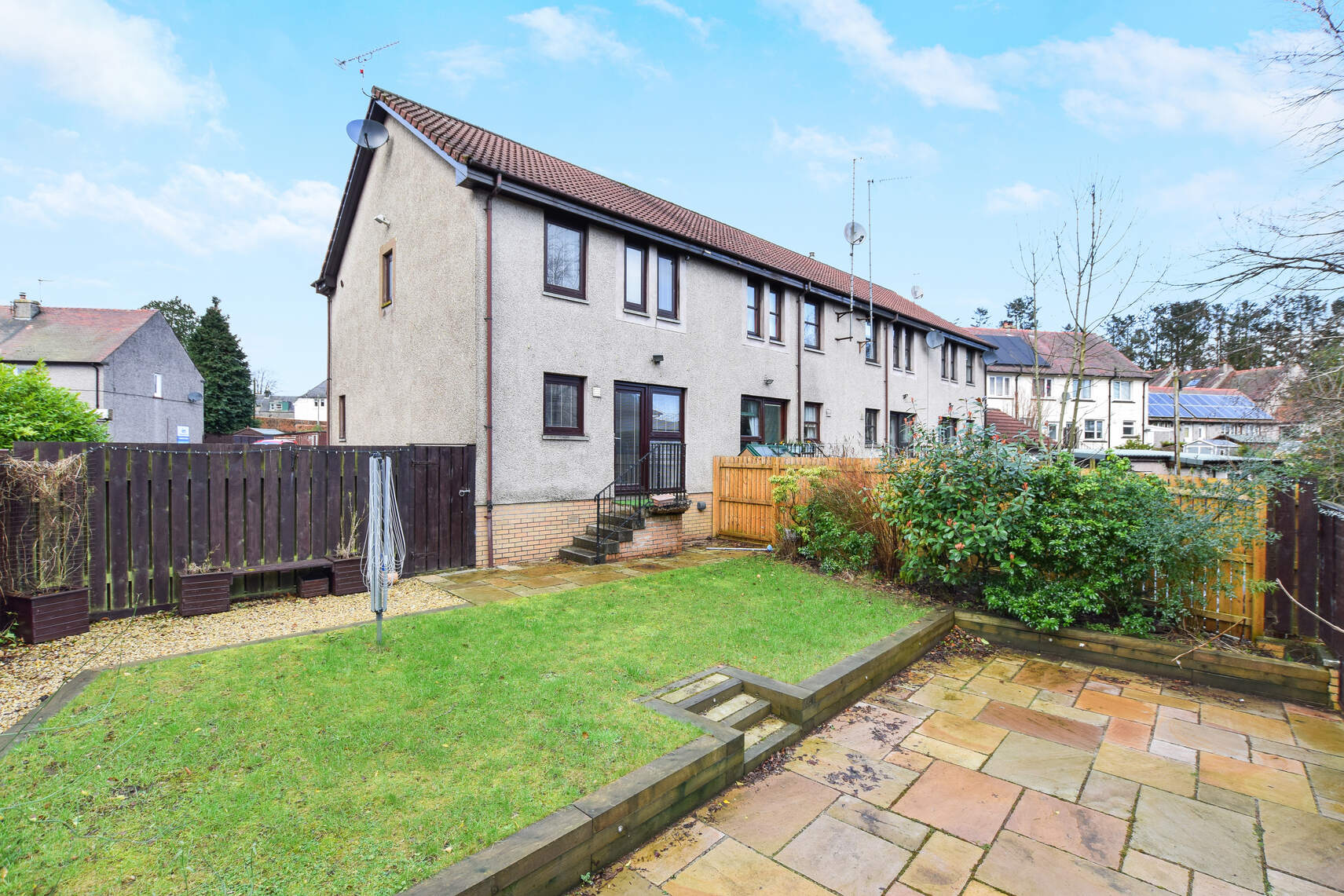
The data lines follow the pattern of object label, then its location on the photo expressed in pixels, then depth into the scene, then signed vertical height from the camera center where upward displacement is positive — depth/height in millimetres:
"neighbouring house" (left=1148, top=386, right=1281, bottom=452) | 39784 +1875
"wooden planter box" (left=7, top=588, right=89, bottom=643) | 4840 -1541
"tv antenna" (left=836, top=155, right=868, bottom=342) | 14562 +5155
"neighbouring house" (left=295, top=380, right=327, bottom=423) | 58844 +3008
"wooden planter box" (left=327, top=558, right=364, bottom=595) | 6934 -1691
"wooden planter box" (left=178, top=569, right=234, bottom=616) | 5880 -1627
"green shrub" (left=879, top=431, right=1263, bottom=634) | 5293 -919
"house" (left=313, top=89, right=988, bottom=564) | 8867 +1934
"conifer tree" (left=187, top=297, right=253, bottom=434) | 37594 +4081
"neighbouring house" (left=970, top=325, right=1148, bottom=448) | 38688 +3875
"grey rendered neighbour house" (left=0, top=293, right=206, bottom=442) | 24578 +3390
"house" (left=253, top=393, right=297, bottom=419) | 64188 +3305
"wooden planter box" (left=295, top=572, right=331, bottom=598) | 6770 -1770
